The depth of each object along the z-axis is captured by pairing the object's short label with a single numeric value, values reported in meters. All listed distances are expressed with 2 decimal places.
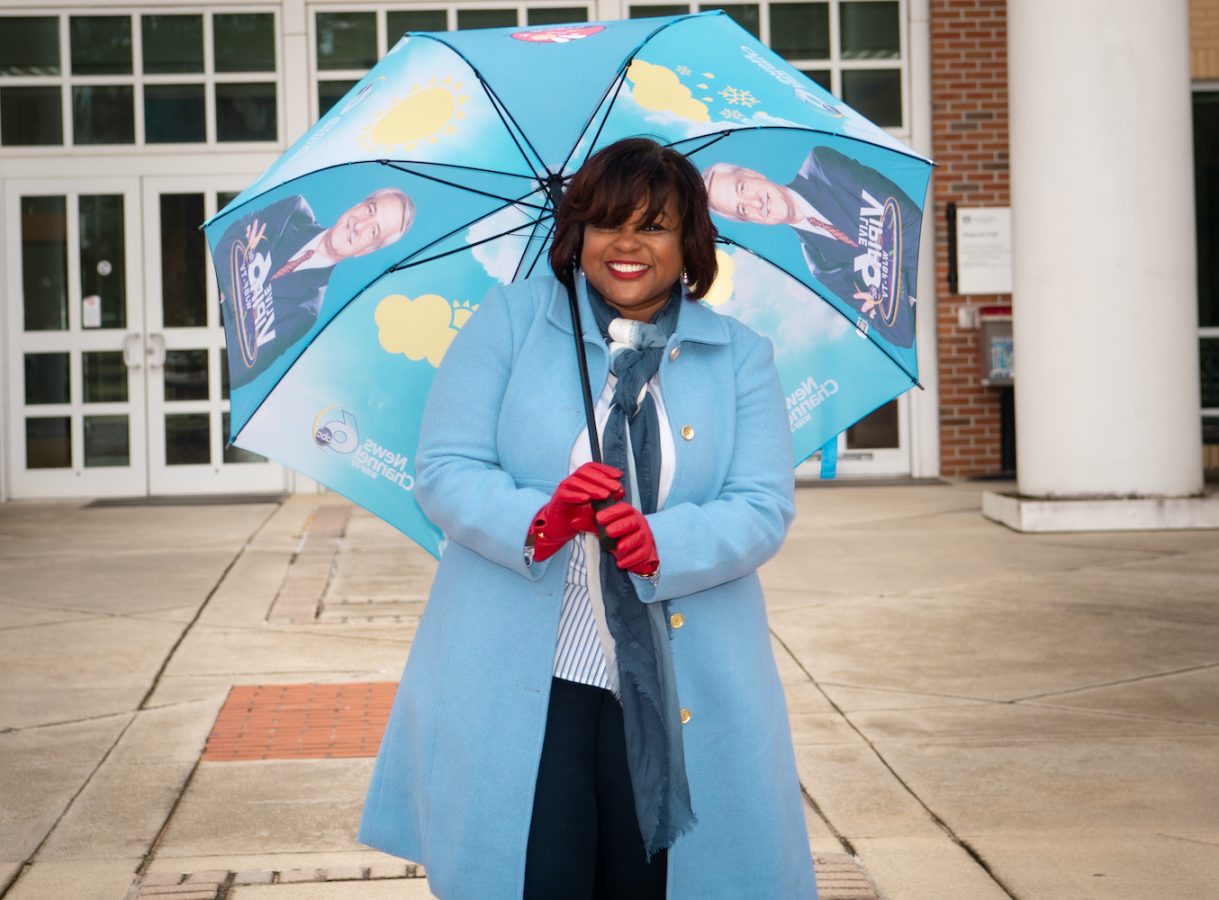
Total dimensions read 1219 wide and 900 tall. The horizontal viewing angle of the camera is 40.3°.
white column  10.23
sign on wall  13.93
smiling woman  2.69
